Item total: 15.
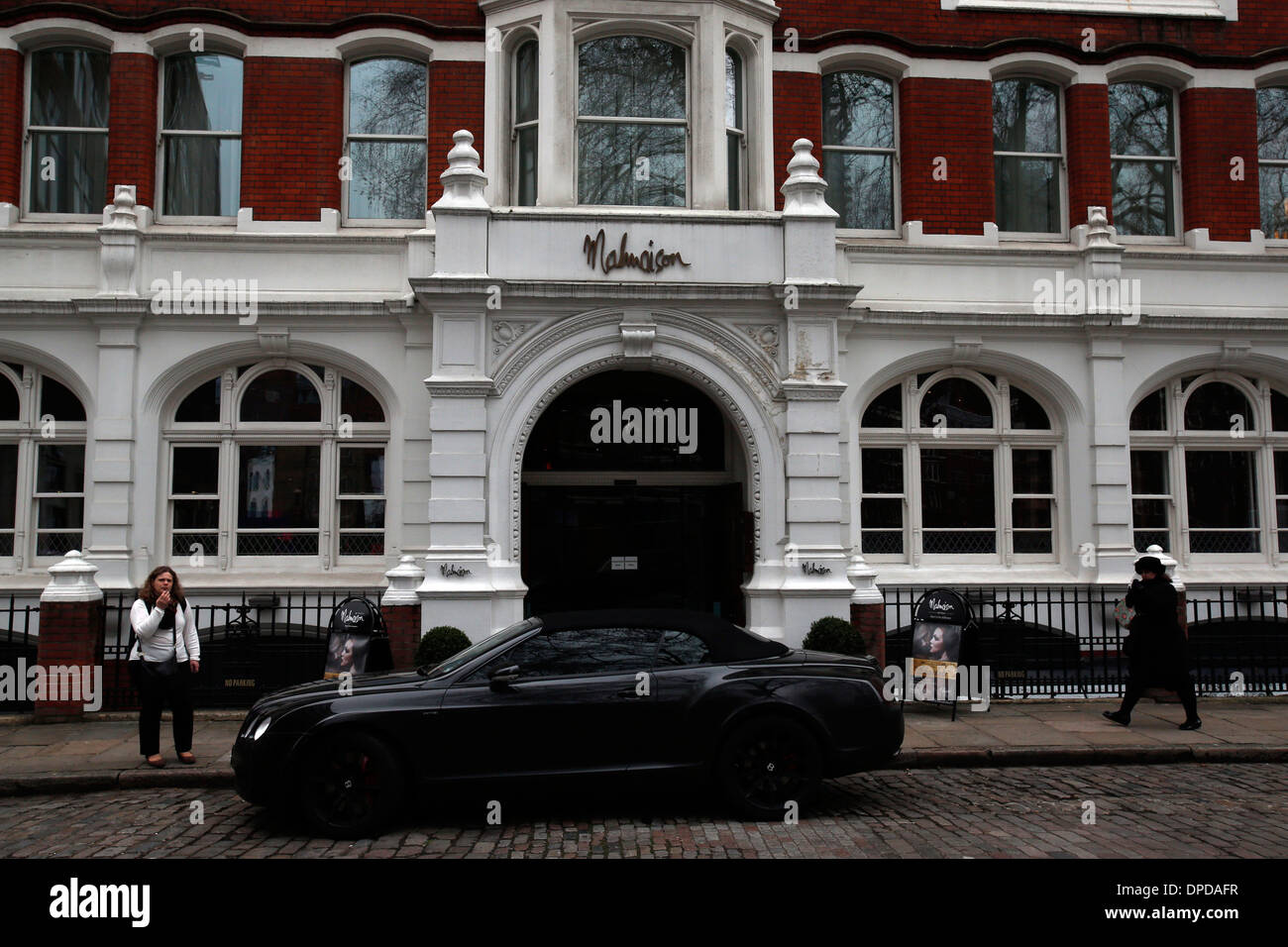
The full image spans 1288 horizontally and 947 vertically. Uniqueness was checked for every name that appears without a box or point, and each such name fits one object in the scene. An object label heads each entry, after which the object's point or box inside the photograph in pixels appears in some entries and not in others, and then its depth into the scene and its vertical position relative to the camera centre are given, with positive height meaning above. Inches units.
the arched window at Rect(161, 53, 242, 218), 534.0 +215.1
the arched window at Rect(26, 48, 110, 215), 530.0 +216.5
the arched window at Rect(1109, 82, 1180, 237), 571.8 +212.8
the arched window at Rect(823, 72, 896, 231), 557.9 +214.9
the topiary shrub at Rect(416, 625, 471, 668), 406.0 -47.7
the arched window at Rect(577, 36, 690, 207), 502.3 +208.3
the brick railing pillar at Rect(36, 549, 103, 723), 412.2 -50.7
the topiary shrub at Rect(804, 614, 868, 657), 422.6 -47.5
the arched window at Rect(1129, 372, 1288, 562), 547.2 +31.7
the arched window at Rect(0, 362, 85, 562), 501.0 +34.1
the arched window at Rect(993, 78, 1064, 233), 565.0 +212.6
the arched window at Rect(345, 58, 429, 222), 539.2 +214.2
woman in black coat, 388.2 -47.8
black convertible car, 261.7 -53.6
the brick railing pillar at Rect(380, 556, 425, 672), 425.7 -39.2
